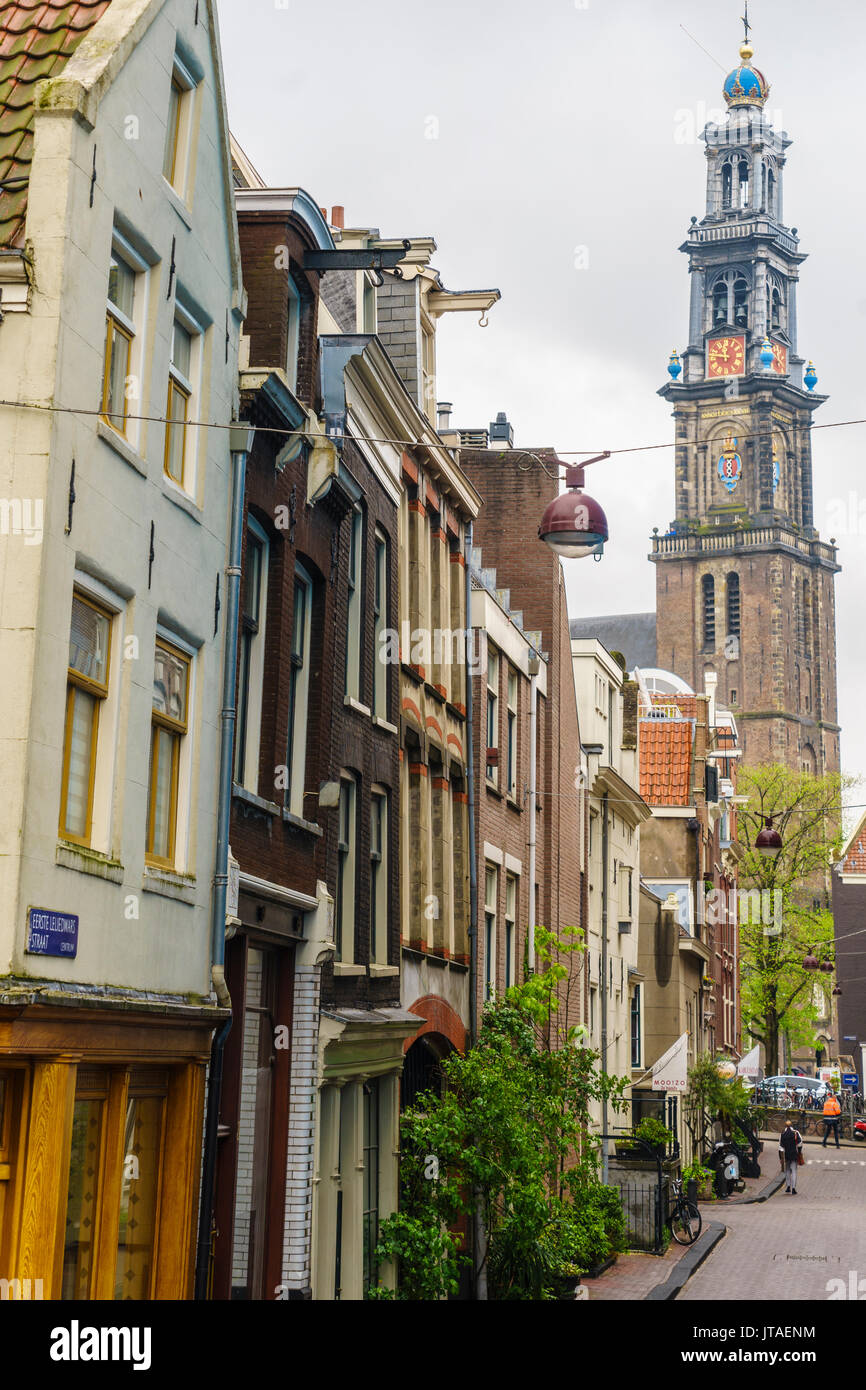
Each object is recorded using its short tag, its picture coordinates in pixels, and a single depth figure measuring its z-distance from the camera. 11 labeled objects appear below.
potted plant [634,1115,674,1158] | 32.03
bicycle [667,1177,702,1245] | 29.73
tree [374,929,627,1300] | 19.20
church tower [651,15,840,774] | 130.12
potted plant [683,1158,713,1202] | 31.73
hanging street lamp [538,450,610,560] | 14.70
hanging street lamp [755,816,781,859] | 35.91
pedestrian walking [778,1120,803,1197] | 40.53
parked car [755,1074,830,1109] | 66.19
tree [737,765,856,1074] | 73.19
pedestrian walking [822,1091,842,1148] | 60.25
